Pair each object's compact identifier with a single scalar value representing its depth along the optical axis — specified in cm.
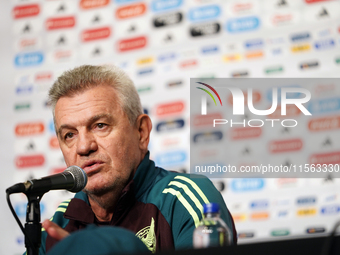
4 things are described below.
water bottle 191
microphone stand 195
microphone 196
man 214
